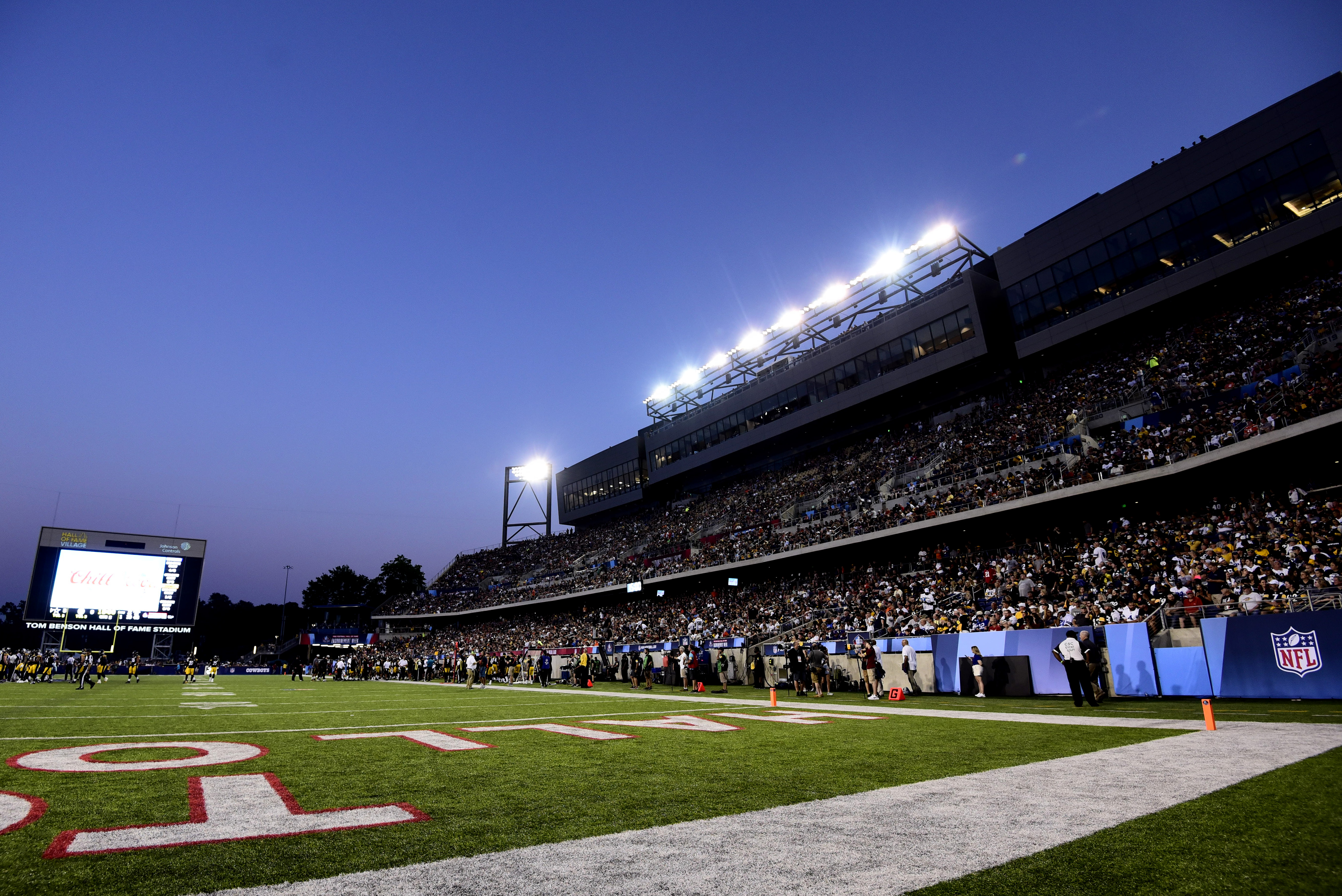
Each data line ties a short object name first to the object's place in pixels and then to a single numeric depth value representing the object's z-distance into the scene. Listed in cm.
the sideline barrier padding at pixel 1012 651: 1605
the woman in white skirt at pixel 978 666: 1664
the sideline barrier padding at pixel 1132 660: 1463
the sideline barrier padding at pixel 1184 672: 1402
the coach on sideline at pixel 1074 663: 1291
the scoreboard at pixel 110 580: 4694
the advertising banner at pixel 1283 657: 1244
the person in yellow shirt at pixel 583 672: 2744
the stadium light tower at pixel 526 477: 8306
